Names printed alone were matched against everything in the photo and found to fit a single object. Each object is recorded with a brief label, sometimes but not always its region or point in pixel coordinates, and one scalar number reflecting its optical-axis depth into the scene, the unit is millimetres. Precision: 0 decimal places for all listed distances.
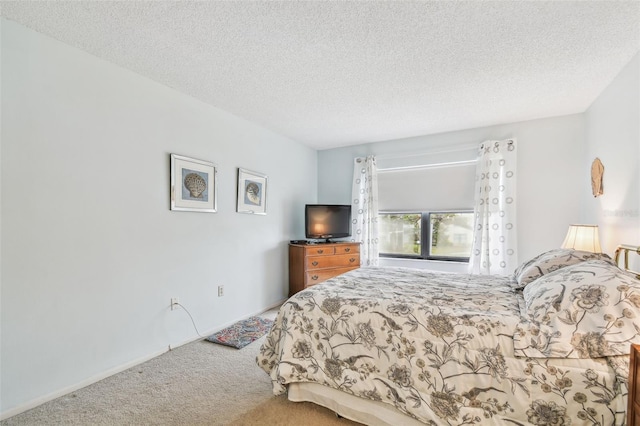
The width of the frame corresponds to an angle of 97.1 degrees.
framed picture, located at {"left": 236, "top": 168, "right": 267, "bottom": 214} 3438
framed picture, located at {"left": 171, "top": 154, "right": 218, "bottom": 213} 2699
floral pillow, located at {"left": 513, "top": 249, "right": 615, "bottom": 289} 1856
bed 1229
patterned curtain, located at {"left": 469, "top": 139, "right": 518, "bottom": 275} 3553
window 3984
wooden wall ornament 2678
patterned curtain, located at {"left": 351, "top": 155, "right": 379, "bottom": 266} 4430
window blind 3918
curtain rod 3863
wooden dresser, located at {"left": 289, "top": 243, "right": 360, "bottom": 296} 3930
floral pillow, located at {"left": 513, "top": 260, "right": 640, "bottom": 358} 1206
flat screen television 4262
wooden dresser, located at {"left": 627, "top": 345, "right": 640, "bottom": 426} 1014
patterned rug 2789
